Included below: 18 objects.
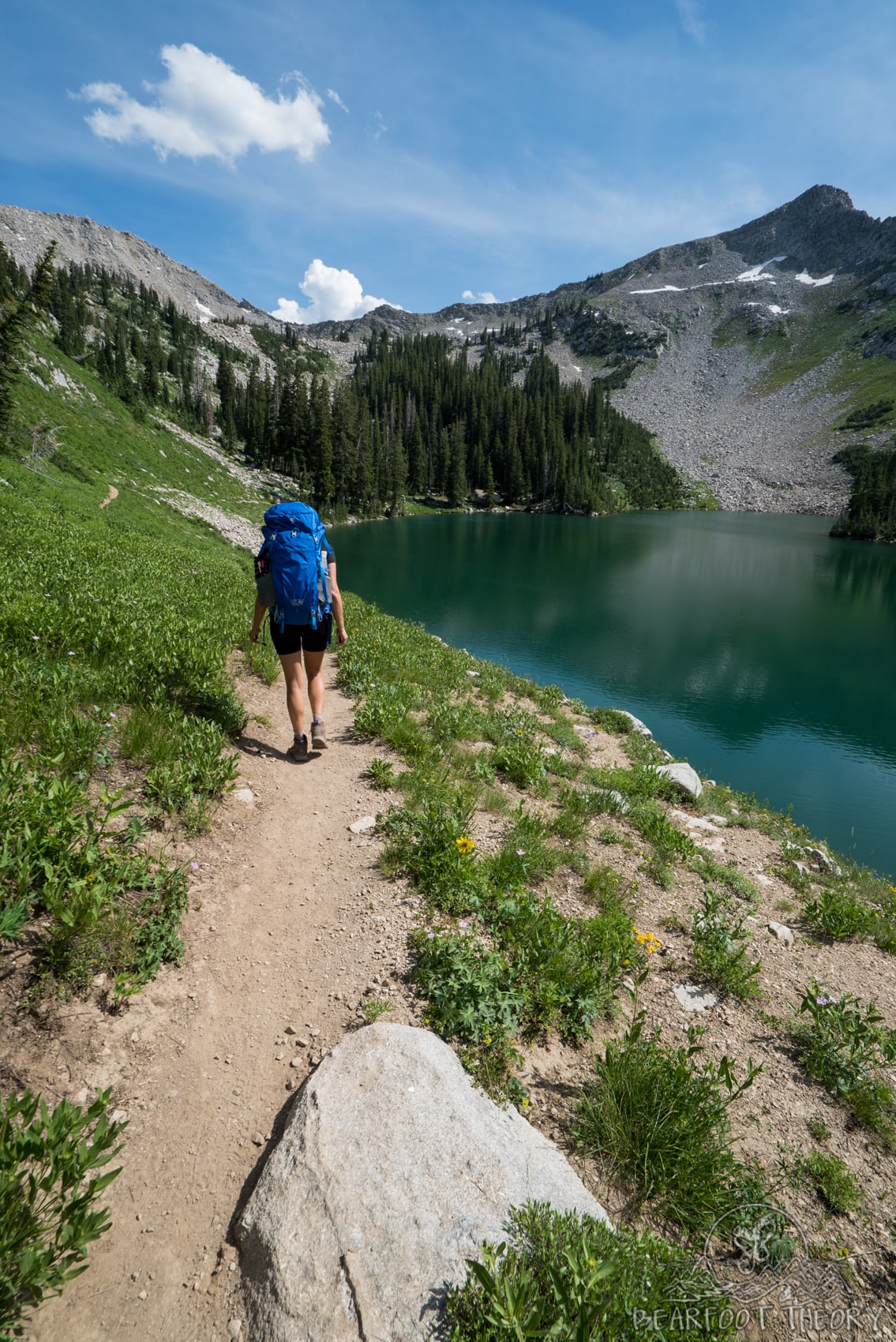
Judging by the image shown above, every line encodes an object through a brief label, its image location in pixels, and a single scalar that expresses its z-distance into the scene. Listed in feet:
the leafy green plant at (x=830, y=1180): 12.03
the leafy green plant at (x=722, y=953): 17.74
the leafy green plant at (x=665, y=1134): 10.85
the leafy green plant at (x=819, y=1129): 13.46
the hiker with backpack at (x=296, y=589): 21.56
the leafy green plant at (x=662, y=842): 24.10
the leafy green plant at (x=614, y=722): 51.67
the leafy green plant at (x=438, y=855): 17.07
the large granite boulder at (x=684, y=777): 37.47
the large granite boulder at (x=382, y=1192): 7.82
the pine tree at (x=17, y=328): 86.22
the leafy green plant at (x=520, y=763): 28.76
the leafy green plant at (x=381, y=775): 23.12
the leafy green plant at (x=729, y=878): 25.49
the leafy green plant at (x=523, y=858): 18.81
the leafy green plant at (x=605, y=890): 20.53
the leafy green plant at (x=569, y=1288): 7.28
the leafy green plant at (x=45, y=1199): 6.63
